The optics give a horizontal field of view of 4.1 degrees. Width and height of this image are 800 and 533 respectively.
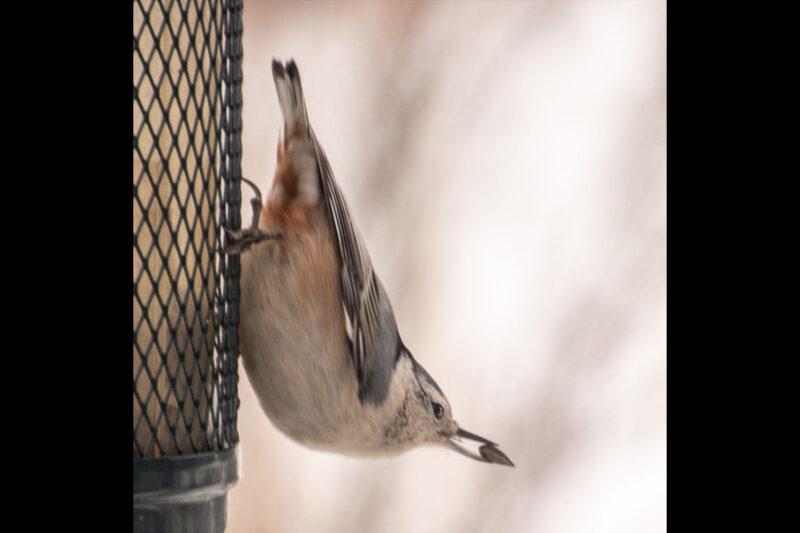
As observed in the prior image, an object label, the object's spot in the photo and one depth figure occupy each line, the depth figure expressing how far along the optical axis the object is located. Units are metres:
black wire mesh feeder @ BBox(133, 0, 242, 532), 3.98
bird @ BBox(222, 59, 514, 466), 4.04
